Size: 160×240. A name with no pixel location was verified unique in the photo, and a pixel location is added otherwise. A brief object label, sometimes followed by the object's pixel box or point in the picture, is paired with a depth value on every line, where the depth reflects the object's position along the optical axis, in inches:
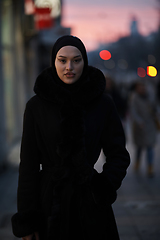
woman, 135.3
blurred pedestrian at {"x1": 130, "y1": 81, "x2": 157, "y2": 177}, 437.4
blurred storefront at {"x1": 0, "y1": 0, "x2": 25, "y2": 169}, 619.9
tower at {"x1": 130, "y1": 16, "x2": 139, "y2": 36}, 3144.9
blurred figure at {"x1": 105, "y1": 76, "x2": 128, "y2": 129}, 485.0
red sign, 647.0
